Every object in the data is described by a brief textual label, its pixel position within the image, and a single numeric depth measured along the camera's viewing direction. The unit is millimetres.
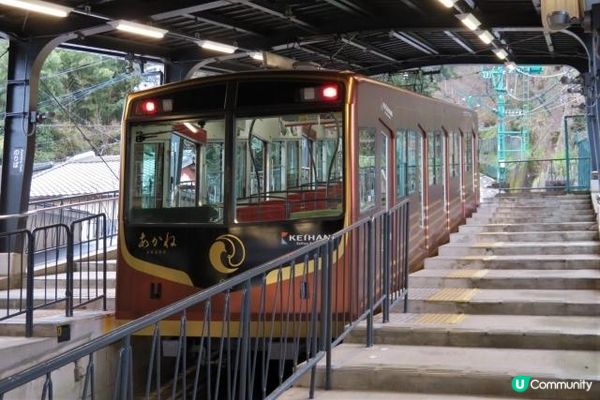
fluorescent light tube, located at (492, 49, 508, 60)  13595
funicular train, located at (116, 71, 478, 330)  5996
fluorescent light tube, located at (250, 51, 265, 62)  12109
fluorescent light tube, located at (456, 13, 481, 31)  10353
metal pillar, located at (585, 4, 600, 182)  7027
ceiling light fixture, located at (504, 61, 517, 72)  14643
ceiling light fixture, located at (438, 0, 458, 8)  9506
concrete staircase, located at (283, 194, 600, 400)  4422
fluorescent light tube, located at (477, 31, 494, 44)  11495
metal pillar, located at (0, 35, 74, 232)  10164
